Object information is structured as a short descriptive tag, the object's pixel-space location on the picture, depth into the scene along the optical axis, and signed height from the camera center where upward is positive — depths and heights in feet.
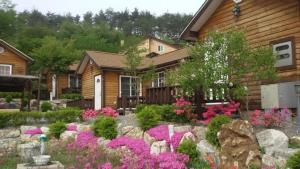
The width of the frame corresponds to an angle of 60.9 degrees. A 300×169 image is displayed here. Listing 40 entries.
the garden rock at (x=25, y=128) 34.54 -4.58
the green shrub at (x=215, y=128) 19.18 -2.67
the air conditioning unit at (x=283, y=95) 24.93 -0.27
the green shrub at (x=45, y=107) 52.40 -2.67
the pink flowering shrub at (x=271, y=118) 21.30 -2.16
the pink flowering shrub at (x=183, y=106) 25.85 -1.31
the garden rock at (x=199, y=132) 21.14 -3.31
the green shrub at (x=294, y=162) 13.83 -3.79
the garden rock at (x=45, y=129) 33.28 -4.68
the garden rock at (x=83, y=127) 30.92 -4.12
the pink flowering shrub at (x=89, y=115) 37.54 -3.12
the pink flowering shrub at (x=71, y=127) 31.88 -4.23
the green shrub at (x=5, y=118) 34.69 -3.24
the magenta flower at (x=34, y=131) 33.49 -4.88
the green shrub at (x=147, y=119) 24.70 -2.49
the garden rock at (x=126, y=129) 25.97 -3.66
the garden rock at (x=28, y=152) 21.78 -5.03
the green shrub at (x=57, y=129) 31.42 -4.32
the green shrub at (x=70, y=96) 75.06 -0.60
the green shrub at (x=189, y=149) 18.33 -4.06
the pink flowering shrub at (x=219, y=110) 23.28 -1.61
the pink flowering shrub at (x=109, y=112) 33.82 -2.52
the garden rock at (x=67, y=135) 29.70 -4.90
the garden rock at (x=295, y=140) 17.60 -3.32
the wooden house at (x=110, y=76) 56.24 +4.11
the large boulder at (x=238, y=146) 16.47 -3.54
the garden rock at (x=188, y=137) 19.48 -3.39
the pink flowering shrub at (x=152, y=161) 16.98 -4.70
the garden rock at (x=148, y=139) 22.54 -4.09
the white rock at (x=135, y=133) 24.72 -3.91
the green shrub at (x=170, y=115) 26.44 -2.32
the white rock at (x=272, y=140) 17.13 -3.30
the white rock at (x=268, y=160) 16.12 -4.32
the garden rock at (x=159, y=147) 20.30 -4.35
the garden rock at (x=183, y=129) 22.18 -3.14
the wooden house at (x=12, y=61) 68.17 +9.23
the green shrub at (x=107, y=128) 26.22 -3.55
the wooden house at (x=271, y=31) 25.72 +7.02
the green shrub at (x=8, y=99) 62.12 -1.12
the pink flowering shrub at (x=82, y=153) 19.80 -5.36
